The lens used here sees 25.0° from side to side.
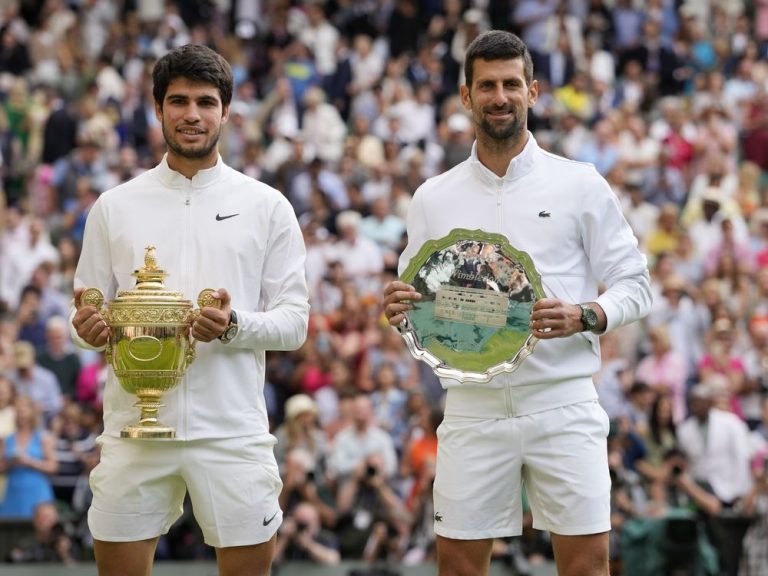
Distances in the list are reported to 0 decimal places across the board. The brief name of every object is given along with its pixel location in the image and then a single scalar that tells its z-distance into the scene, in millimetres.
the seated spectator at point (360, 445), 12391
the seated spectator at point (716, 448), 12773
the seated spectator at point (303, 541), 11430
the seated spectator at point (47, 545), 11312
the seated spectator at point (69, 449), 12516
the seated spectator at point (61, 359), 13883
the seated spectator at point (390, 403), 13125
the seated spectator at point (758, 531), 11750
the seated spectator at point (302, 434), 12352
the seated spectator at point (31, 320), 14633
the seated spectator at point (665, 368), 14180
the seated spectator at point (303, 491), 11672
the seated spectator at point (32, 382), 13438
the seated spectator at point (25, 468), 12172
